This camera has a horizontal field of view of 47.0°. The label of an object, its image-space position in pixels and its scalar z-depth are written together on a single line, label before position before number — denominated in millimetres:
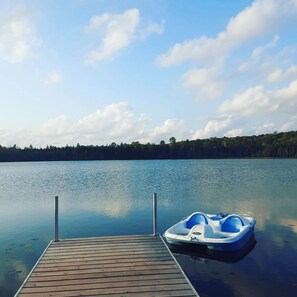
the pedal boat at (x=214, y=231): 12398
